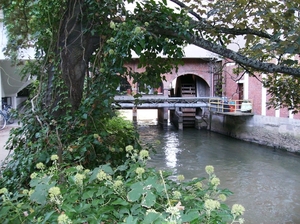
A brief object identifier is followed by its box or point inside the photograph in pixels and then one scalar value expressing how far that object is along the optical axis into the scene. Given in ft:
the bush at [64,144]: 7.95
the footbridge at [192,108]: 48.06
